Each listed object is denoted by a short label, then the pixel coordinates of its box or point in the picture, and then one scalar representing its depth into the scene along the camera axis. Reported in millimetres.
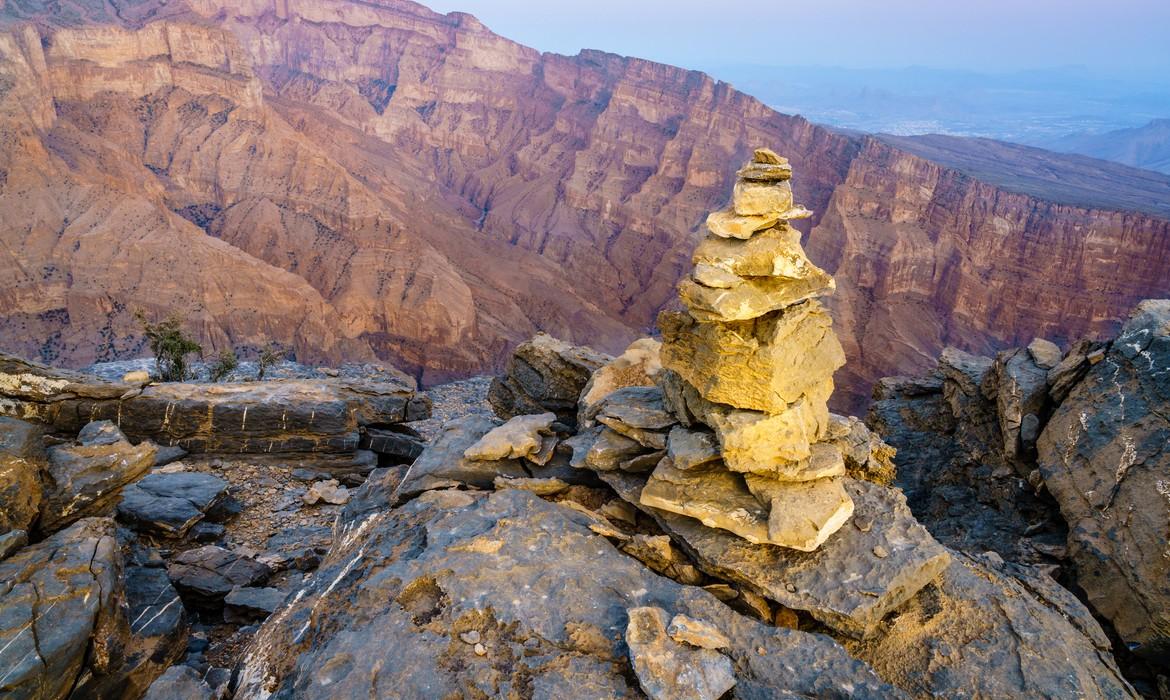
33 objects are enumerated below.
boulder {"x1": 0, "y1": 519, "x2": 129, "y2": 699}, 7094
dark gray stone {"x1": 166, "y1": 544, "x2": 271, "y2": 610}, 10898
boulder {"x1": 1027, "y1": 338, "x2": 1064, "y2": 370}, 15141
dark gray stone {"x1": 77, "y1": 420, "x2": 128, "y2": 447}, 11977
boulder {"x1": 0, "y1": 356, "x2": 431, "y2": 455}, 14930
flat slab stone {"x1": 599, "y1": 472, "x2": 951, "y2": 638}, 8078
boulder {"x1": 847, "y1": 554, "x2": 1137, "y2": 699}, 7551
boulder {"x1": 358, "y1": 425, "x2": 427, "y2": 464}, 18375
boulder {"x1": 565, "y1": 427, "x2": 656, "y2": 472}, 10602
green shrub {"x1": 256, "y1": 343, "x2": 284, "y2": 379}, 32750
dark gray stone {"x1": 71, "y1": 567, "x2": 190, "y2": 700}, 7879
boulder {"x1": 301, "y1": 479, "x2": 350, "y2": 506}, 15195
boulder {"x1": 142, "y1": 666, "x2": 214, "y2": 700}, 7086
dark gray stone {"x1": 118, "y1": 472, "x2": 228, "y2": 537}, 12352
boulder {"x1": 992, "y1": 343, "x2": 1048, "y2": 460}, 14312
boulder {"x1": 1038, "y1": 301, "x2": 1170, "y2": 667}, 10375
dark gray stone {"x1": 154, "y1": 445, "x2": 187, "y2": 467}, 15834
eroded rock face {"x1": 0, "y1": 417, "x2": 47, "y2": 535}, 8992
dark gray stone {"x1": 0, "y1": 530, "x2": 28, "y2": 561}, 8180
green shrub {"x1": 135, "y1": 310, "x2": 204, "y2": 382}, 28531
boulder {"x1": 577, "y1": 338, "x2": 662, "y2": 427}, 13977
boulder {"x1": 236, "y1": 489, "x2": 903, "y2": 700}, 6699
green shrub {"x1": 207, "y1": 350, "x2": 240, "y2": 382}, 31219
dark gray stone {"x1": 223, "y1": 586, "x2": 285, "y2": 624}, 10430
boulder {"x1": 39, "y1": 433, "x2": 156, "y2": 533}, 9883
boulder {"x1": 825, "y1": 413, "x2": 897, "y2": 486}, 10247
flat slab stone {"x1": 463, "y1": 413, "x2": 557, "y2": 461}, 11477
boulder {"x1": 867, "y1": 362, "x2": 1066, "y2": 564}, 13383
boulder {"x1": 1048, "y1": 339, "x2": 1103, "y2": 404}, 13477
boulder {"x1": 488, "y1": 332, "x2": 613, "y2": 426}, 17000
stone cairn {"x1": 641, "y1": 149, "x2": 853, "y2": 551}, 9023
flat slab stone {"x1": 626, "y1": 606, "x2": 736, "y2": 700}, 6426
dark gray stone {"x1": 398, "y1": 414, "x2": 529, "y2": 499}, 11078
